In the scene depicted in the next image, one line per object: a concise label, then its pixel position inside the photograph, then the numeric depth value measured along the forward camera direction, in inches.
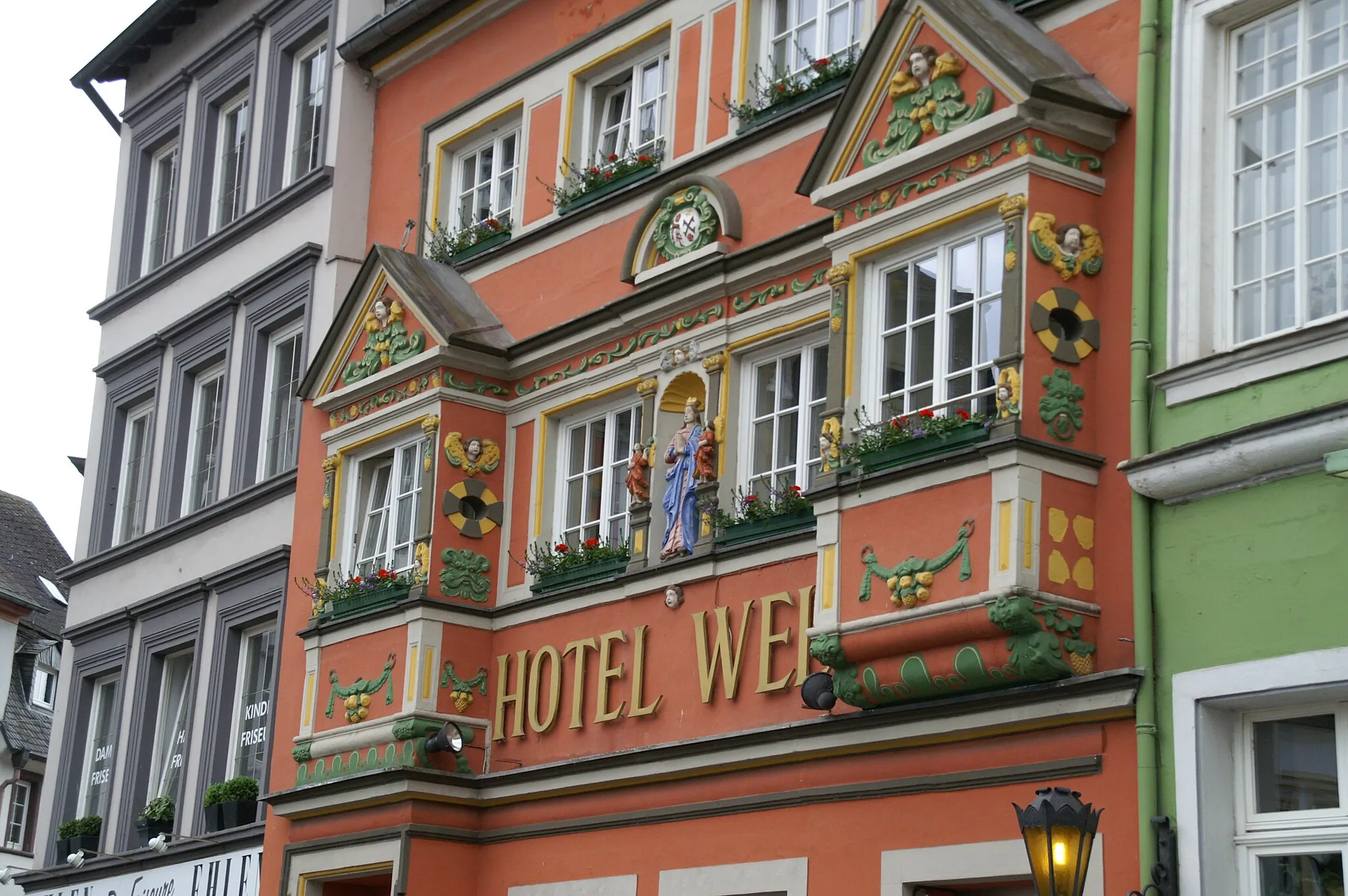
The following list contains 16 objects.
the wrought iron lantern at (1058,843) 425.7
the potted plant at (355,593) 693.3
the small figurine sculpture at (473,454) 693.9
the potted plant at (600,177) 674.8
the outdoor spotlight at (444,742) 655.1
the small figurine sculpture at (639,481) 631.8
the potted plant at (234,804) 803.4
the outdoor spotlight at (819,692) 534.9
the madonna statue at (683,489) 611.5
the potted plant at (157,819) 862.5
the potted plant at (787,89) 603.5
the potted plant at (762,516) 574.9
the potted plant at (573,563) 643.5
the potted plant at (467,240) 741.3
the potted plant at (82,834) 914.1
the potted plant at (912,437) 490.3
